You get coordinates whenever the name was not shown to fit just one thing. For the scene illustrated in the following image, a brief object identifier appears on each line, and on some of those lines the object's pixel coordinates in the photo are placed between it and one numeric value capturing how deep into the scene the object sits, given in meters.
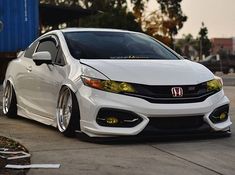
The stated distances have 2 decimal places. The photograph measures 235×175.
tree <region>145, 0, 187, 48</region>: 55.53
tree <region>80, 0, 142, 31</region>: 51.22
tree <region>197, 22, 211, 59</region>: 102.59
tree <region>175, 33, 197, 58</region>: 115.22
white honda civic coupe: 6.40
